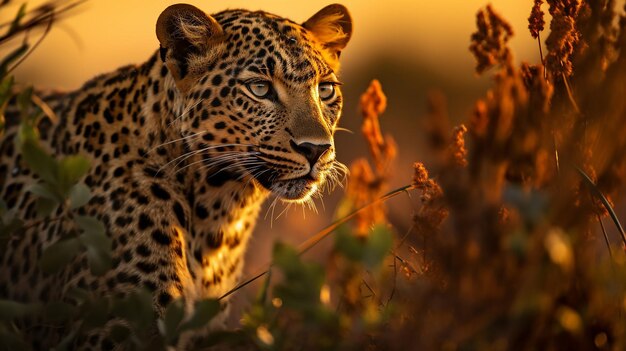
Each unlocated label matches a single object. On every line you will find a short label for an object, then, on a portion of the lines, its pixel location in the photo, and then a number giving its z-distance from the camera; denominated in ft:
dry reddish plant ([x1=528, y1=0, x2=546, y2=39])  29.71
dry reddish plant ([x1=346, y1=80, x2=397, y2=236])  25.23
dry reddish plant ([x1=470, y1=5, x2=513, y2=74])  25.40
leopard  35.63
